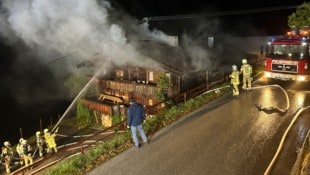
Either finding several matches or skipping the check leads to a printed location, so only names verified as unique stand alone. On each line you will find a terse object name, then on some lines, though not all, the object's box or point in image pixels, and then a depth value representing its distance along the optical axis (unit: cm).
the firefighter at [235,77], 1085
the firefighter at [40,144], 1411
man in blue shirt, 727
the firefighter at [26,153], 1233
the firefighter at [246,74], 1117
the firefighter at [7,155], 1273
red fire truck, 1202
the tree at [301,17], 1842
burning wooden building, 1556
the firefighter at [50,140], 1374
